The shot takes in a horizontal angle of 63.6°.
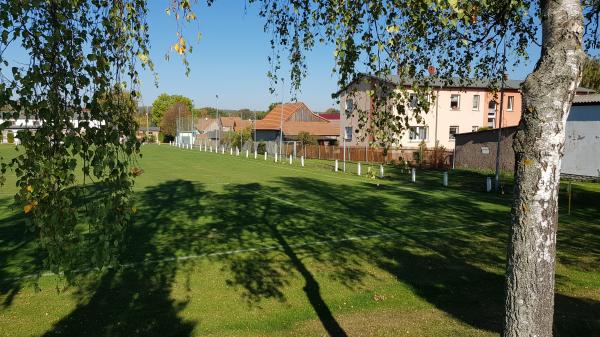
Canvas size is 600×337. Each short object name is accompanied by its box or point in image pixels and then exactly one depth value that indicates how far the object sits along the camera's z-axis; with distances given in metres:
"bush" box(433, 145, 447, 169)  38.97
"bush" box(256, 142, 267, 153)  63.28
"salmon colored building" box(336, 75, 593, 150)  49.12
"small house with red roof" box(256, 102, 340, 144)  73.62
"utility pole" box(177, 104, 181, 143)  108.50
